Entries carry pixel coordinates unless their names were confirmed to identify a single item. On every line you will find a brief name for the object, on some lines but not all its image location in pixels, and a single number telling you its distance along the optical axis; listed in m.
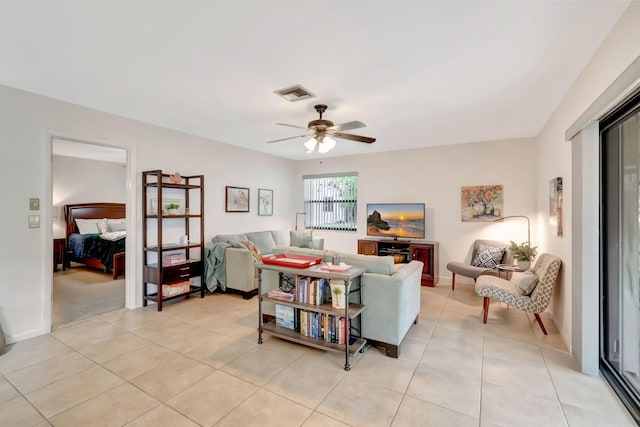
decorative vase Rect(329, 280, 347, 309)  2.53
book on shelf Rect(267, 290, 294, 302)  2.79
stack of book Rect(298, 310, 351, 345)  2.61
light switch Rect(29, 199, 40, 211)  3.04
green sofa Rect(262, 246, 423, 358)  2.60
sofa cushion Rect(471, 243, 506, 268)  4.61
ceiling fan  3.20
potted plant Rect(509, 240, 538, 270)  3.79
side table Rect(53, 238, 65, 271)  6.28
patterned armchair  2.98
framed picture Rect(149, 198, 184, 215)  4.12
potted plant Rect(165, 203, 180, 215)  4.25
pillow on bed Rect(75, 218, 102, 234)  6.58
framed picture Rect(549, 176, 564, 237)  3.10
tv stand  5.05
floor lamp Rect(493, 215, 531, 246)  4.69
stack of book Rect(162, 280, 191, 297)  3.94
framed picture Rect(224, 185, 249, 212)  5.27
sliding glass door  1.95
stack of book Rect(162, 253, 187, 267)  3.98
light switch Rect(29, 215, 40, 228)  3.04
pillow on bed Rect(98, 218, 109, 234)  6.60
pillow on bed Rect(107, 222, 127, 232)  6.74
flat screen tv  5.39
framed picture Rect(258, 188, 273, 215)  6.02
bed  5.72
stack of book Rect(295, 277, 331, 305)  2.67
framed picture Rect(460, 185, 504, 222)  4.93
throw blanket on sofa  4.51
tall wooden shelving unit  3.87
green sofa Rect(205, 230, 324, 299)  4.31
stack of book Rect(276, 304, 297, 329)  2.88
